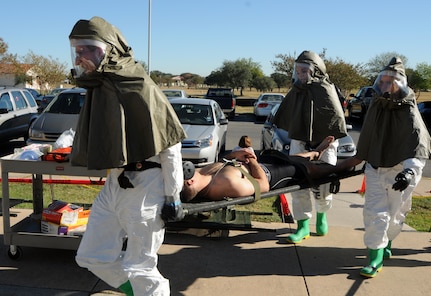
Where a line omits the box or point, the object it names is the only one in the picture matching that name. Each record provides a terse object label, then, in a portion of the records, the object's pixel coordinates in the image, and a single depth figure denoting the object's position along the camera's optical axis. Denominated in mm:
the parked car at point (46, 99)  21681
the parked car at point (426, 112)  17688
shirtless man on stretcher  4113
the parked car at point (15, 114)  11242
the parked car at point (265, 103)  22578
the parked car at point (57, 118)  9547
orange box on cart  4268
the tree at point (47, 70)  48719
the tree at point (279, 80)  57062
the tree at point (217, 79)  58875
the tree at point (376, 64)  42850
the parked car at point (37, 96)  25155
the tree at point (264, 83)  60250
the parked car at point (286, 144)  9172
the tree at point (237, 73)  57719
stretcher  3891
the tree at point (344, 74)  34969
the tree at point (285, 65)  35625
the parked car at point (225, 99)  24062
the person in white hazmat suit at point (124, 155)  2752
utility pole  24519
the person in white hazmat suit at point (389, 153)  4008
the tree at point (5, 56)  38384
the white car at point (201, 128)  9156
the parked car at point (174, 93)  20216
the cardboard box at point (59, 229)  4246
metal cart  3900
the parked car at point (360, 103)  21662
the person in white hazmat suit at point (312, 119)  5051
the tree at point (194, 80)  97362
